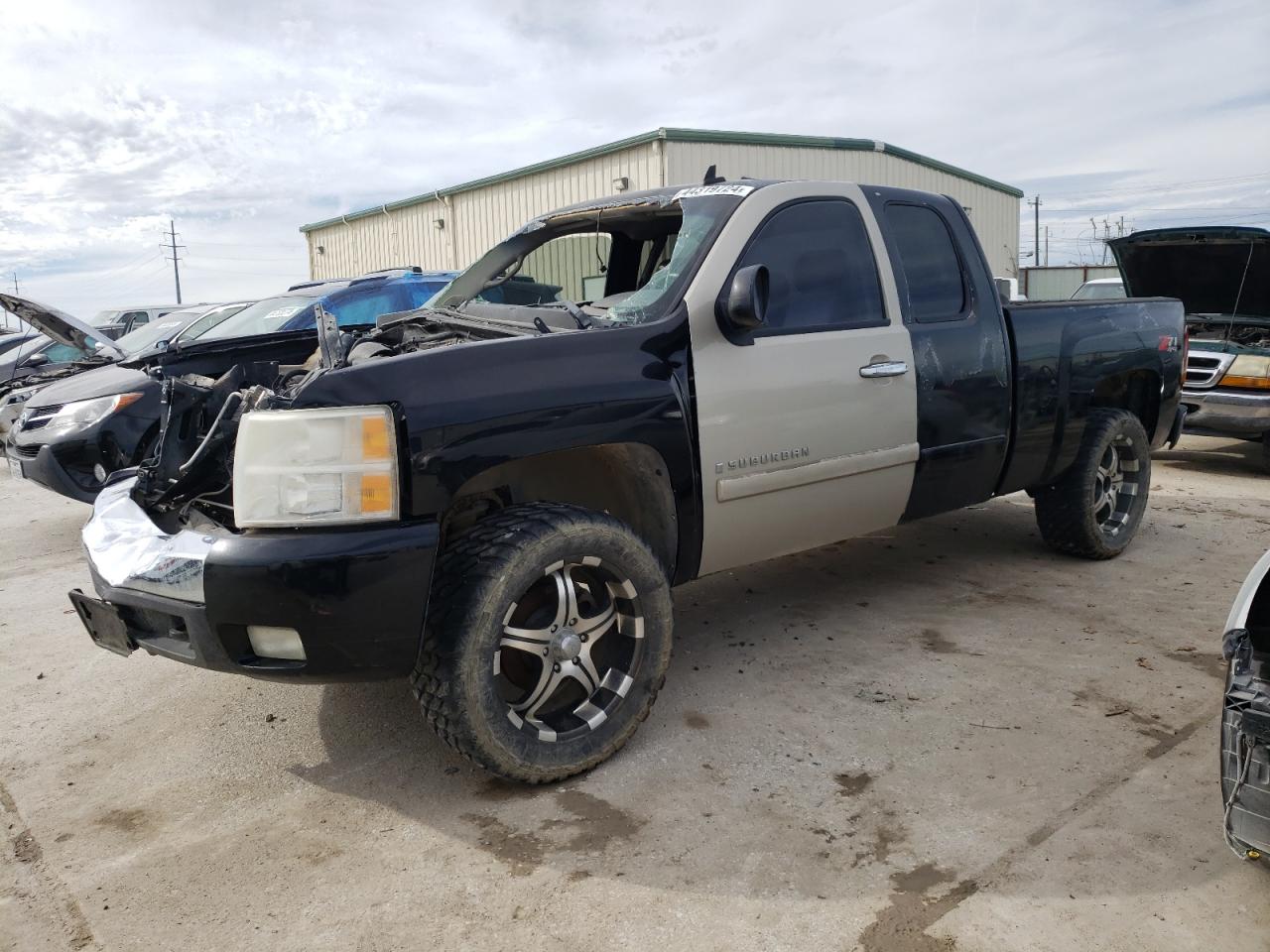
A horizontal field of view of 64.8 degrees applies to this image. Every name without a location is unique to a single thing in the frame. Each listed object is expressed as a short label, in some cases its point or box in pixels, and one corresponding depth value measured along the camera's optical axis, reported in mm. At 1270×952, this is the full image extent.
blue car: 6016
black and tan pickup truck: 2656
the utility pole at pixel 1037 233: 54838
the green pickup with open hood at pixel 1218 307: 8062
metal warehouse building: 16297
